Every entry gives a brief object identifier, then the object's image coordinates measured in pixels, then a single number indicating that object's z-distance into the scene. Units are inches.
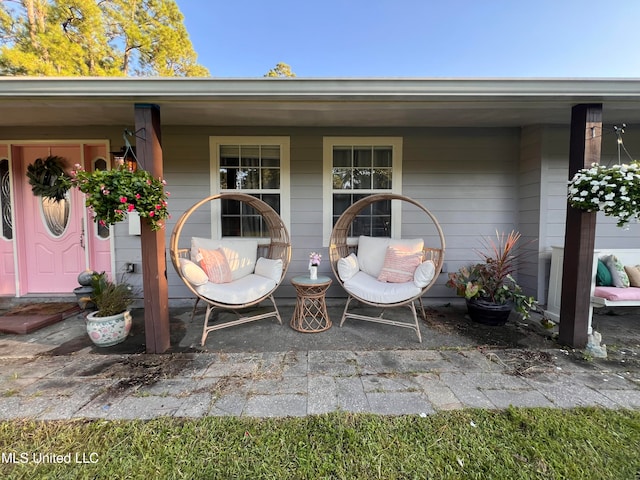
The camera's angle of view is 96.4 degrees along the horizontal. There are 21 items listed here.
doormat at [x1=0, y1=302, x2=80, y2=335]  110.9
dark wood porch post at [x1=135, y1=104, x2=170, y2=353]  91.6
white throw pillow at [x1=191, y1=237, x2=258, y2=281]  125.6
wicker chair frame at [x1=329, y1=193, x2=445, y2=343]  106.1
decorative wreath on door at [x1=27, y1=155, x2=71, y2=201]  141.3
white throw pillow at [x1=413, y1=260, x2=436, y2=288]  105.7
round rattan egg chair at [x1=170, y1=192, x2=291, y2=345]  103.5
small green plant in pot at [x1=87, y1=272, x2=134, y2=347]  96.0
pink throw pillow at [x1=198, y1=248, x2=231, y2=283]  118.3
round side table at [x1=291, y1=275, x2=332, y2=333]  112.0
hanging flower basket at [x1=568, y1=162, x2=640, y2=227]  80.4
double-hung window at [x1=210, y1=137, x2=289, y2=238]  142.3
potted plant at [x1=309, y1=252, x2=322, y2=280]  118.0
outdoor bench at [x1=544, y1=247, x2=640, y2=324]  102.1
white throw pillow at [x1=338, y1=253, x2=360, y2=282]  118.8
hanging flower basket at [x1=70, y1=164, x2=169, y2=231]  79.8
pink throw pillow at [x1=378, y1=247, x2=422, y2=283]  119.6
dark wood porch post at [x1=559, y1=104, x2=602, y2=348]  92.8
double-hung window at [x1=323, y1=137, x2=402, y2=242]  143.6
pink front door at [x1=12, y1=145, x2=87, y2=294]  143.9
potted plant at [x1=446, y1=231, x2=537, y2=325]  115.1
